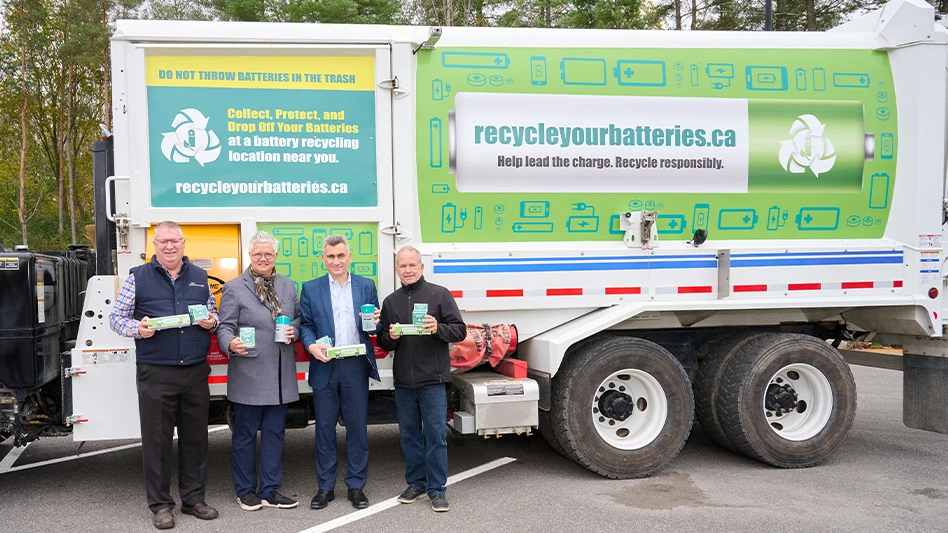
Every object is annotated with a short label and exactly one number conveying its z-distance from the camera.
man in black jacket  4.68
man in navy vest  4.41
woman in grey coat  4.59
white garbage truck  4.91
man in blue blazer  4.69
